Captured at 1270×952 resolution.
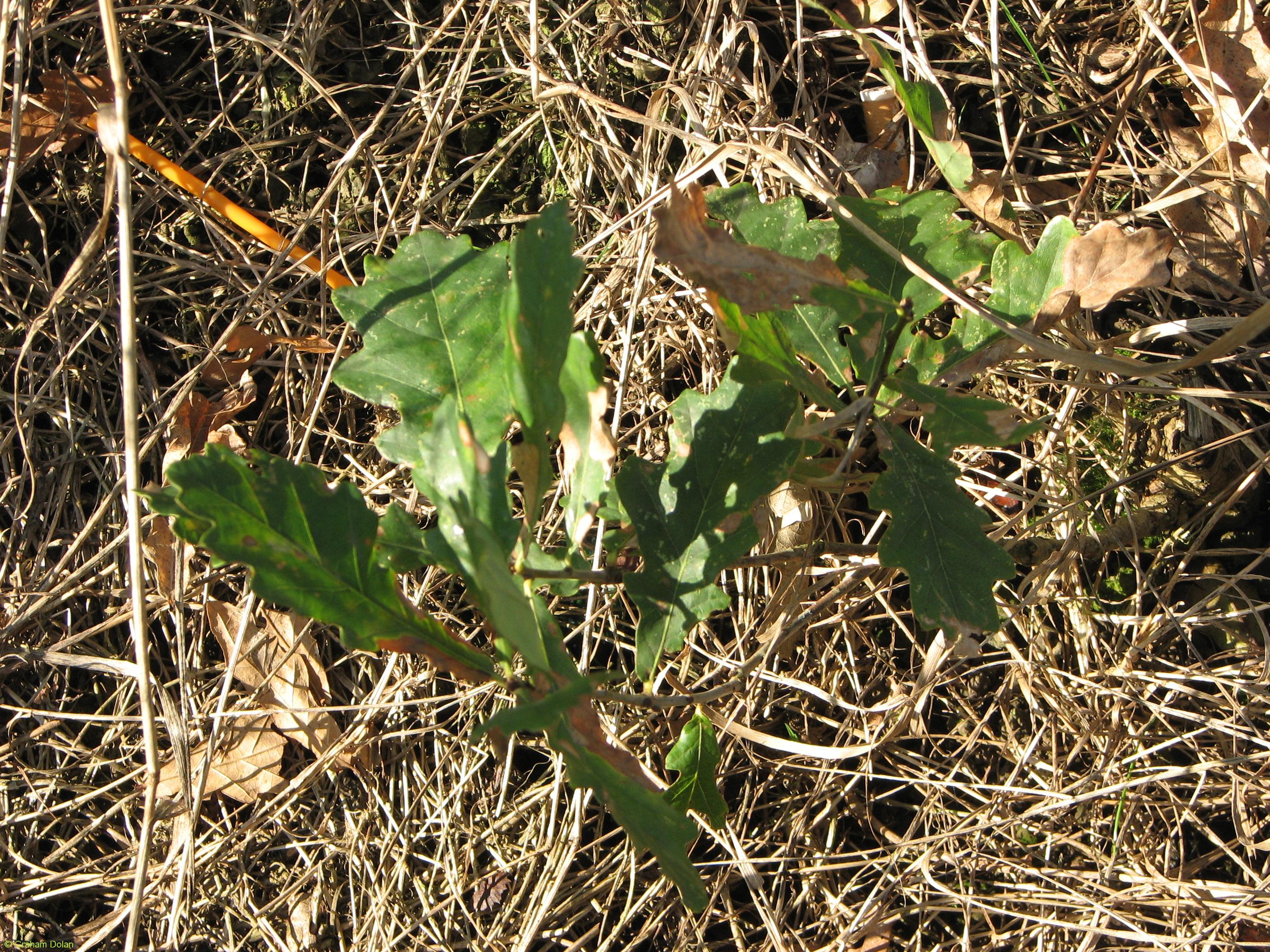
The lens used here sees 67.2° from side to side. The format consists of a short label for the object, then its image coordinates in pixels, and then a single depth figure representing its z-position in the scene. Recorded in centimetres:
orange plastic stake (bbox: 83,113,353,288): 228
